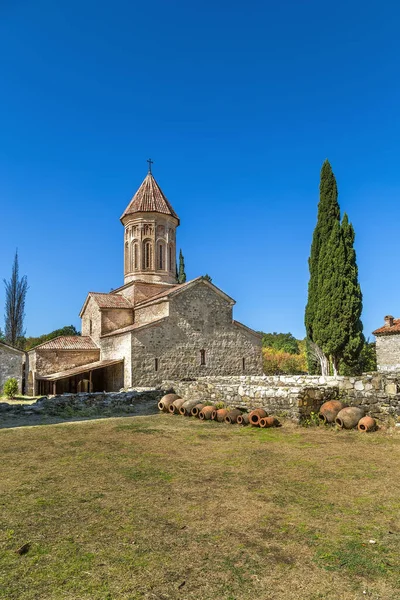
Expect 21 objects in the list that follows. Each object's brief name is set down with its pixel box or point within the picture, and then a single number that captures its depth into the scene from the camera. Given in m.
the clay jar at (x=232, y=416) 11.01
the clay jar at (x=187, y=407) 12.93
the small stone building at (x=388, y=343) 26.72
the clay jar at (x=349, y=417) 9.17
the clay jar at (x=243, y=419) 10.66
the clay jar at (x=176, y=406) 13.42
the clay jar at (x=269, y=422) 10.02
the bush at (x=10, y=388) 20.73
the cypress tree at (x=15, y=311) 36.72
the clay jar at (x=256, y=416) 10.26
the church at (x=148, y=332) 21.53
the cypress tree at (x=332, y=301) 23.72
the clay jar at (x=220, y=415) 11.39
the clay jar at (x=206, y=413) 11.91
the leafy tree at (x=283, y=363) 34.25
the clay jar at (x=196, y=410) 12.58
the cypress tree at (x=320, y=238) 25.70
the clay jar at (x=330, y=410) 9.70
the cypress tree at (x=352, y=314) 23.48
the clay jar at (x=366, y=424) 8.82
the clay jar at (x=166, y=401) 13.99
